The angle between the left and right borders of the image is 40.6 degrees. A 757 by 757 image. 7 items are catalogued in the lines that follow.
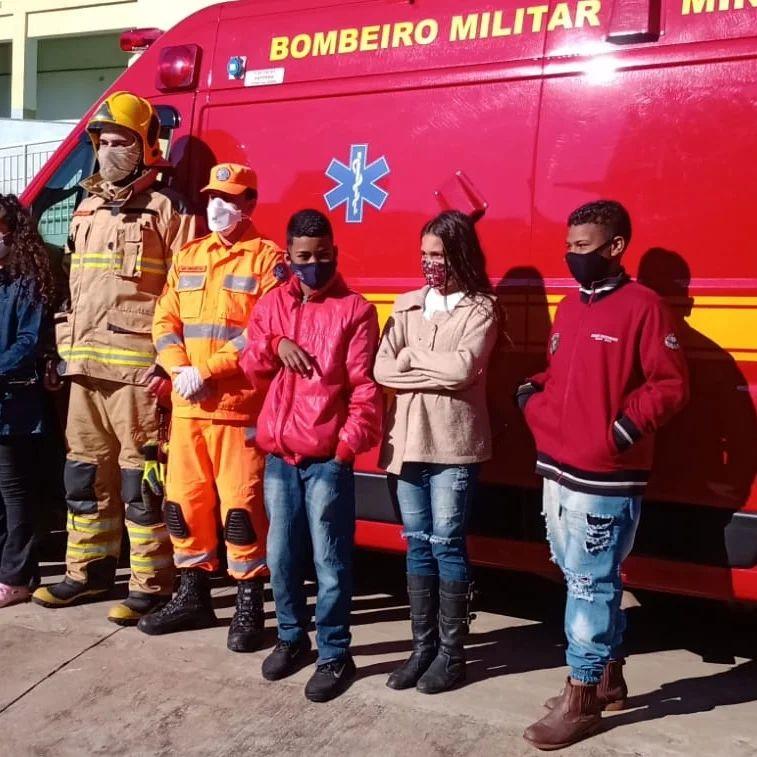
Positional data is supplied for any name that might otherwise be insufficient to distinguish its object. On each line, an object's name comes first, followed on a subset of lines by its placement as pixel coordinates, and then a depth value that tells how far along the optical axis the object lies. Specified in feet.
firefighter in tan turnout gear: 14.34
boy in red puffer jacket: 11.80
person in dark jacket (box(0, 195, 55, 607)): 14.80
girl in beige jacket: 11.59
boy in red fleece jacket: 10.45
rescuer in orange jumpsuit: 13.37
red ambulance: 11.59
